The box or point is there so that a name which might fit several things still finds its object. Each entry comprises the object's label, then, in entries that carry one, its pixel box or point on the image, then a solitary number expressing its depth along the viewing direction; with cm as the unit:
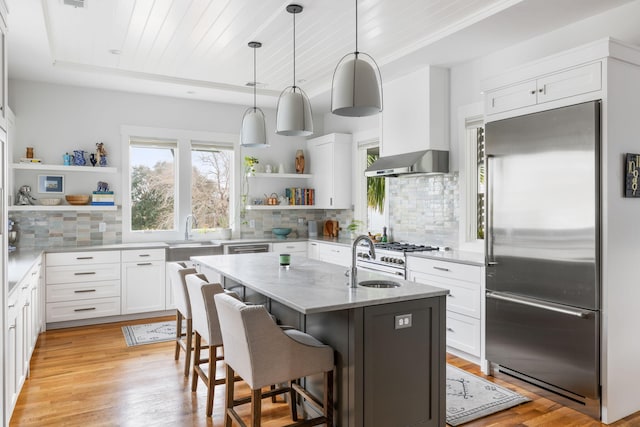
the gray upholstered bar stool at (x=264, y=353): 215
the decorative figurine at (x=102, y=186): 538
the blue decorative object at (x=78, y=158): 521
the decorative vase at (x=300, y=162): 661
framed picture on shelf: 513
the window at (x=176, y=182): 568
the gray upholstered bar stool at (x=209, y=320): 282
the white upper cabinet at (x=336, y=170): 615
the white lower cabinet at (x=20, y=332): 259
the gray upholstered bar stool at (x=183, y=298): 340
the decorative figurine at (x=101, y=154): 536
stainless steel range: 439
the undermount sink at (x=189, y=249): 537
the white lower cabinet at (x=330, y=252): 540
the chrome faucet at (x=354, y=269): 257
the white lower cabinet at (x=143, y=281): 511
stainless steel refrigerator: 277
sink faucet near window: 587
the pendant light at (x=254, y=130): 356
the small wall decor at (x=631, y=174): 279
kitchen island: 225
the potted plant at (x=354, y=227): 603
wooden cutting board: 651
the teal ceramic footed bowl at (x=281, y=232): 637
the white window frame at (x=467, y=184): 440
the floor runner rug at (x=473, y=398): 286
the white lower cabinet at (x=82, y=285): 476
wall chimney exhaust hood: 441
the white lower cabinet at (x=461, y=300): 365
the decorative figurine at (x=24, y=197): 493
